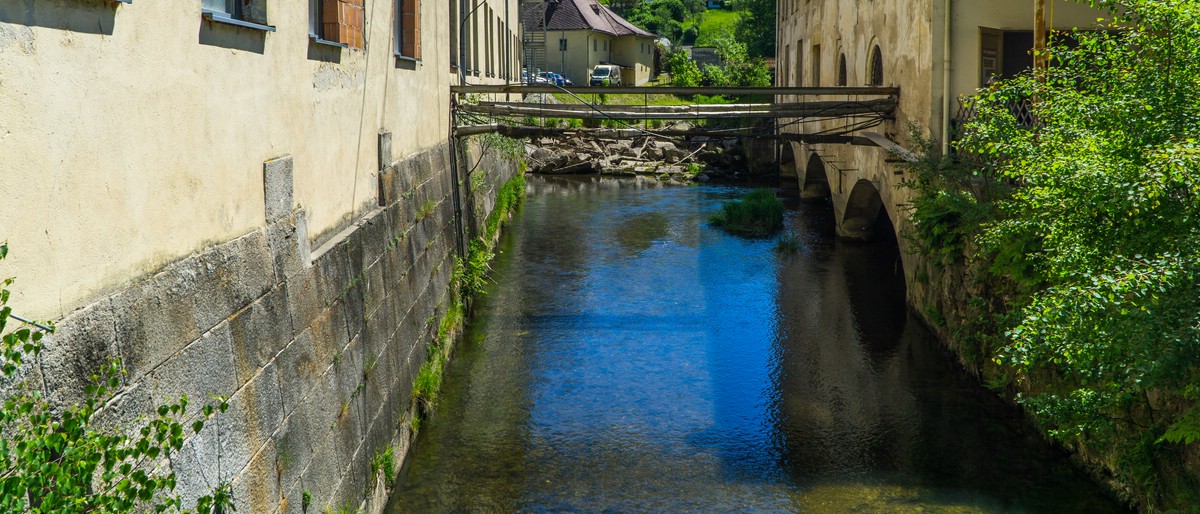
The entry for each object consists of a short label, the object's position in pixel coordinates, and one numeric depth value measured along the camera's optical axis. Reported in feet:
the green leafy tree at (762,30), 189.98
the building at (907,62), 39.63
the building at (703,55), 228.02
